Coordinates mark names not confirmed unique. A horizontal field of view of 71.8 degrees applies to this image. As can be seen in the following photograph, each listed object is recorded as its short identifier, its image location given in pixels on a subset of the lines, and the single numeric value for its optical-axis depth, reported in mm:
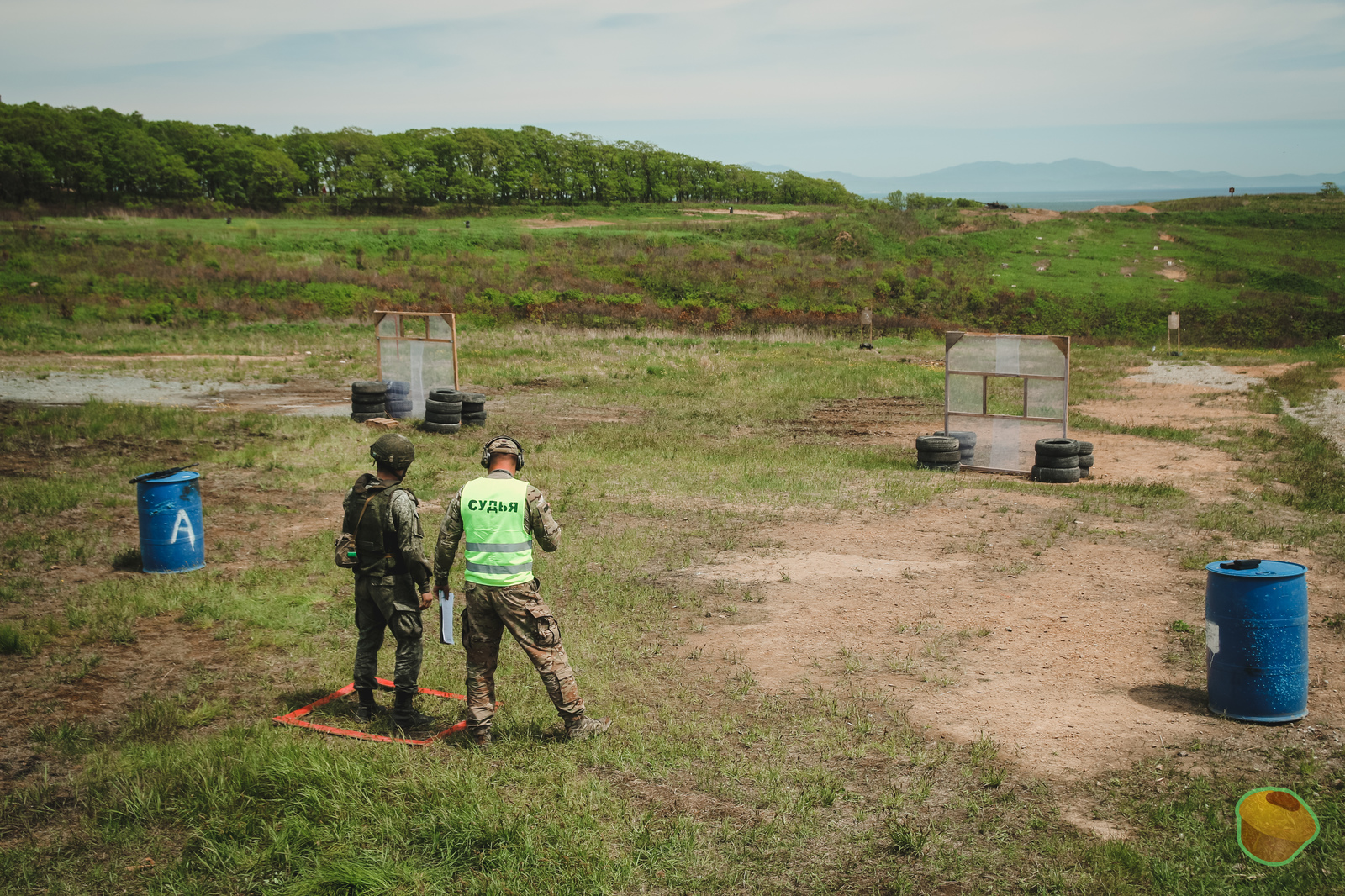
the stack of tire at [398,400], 21438
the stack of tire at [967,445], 18016
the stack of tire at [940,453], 17438
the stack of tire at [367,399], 20853
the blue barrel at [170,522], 10648
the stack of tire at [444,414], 19781
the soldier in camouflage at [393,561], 6836
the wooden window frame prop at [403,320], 20844
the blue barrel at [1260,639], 6797
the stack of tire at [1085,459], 17000
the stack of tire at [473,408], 20438
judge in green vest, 6488
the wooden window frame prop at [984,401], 16953
